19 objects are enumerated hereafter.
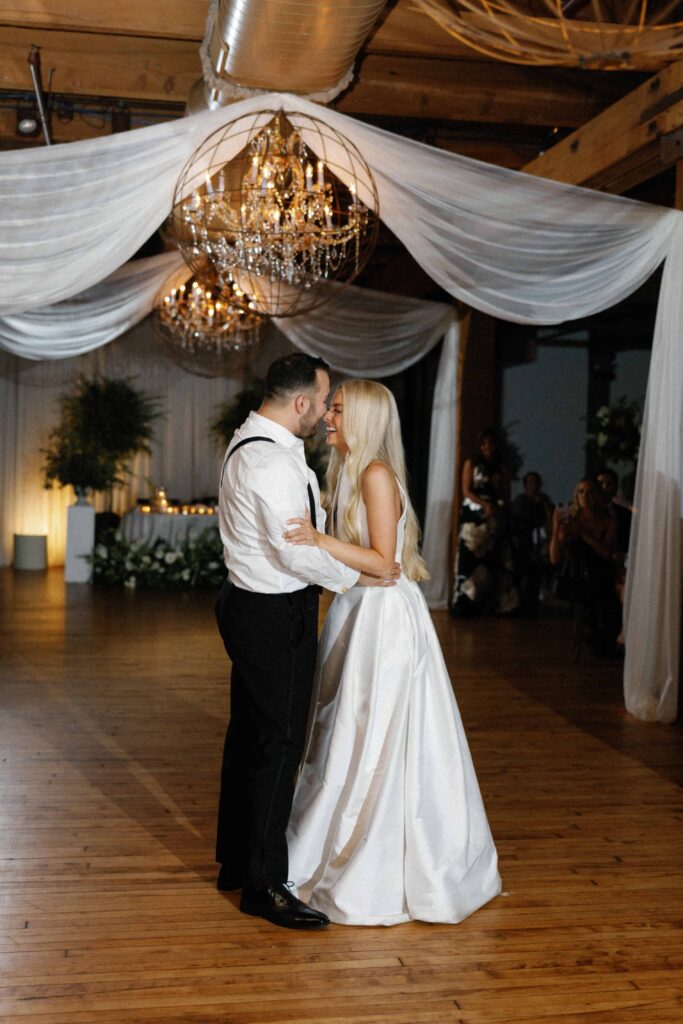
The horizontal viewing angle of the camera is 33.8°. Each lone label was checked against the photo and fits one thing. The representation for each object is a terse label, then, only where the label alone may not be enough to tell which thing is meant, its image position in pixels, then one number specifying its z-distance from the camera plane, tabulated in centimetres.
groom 302
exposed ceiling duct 378
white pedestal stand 1109
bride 312
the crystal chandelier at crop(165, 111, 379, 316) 474
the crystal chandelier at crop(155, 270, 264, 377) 1029
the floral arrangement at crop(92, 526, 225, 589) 1091
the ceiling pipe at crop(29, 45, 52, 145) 569
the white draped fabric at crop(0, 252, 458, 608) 658
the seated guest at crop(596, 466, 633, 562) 778
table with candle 1137
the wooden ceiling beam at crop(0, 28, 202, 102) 592
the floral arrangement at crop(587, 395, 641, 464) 911
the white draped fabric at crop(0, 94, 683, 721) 434
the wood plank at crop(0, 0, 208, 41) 482
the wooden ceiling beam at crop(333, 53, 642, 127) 612
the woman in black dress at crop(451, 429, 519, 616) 909
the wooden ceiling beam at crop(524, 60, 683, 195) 537
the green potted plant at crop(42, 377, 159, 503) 1216
